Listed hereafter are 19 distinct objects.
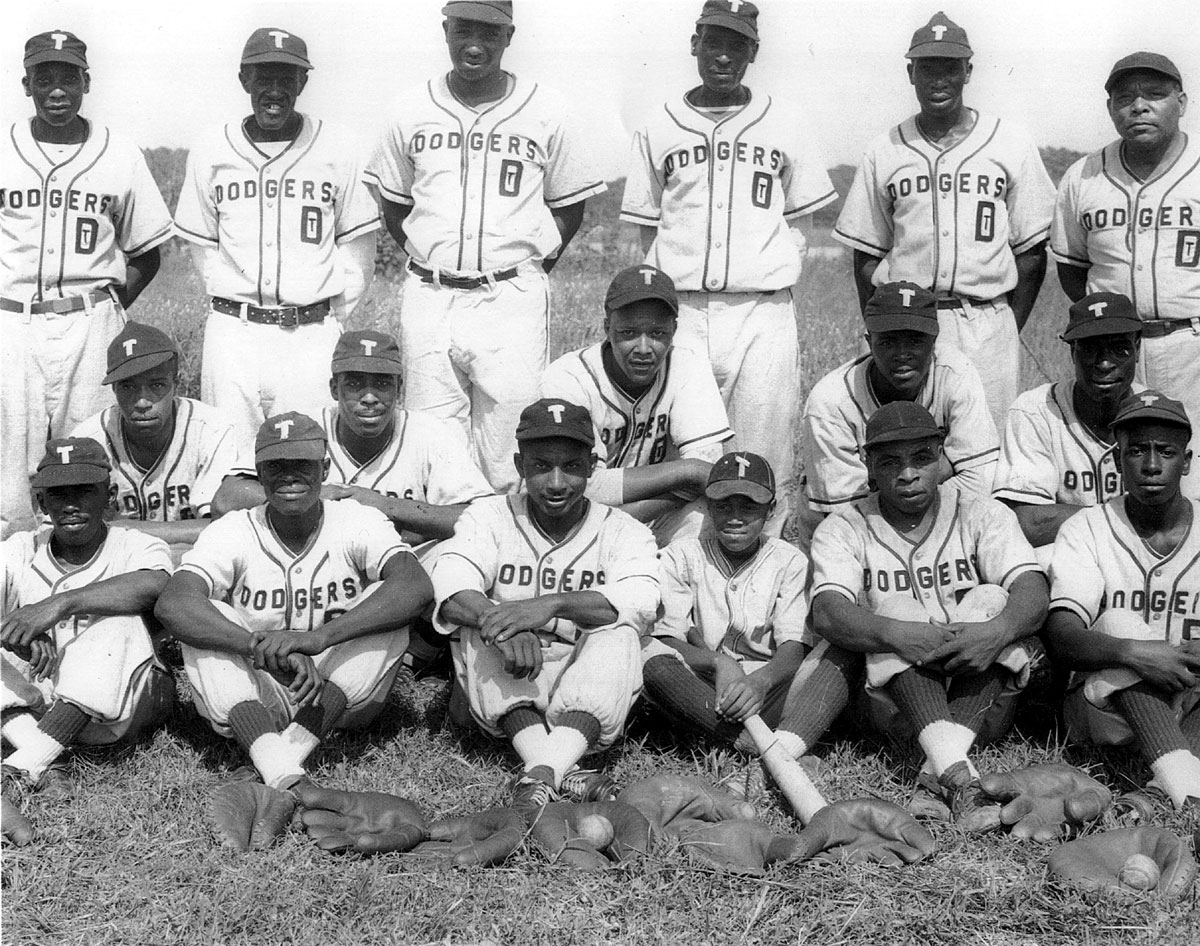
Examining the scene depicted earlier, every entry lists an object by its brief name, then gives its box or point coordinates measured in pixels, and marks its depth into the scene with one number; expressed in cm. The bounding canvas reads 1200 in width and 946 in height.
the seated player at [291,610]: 582
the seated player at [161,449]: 678
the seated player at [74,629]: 591
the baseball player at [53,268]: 757
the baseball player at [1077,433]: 670
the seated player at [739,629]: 612
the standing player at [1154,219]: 723
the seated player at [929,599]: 586
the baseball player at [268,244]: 763
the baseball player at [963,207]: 757
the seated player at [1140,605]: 573
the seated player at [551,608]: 585
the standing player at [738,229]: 761
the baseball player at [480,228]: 759
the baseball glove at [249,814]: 520
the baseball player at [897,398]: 672
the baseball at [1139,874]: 483
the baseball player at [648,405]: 685
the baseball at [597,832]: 519
